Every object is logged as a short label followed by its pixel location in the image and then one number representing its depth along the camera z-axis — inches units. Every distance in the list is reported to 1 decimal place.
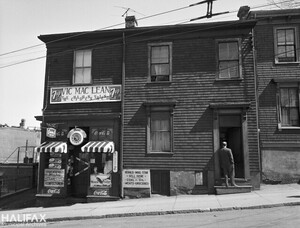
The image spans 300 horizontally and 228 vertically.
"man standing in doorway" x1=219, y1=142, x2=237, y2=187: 512.7
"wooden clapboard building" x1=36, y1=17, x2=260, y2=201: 543.8
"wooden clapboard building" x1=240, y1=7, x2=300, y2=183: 570.3
